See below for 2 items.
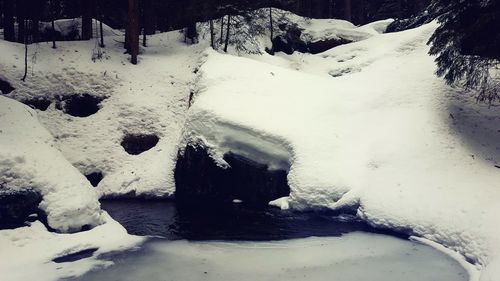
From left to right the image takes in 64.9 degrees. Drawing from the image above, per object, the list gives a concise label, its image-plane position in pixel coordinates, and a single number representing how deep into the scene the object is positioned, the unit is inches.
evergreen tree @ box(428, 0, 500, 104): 448.5
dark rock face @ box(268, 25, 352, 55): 1083.9
